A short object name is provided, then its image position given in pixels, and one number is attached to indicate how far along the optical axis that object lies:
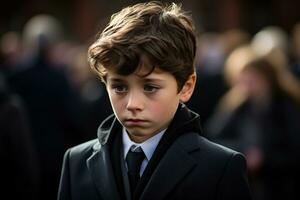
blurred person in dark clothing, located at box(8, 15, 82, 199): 15.12
